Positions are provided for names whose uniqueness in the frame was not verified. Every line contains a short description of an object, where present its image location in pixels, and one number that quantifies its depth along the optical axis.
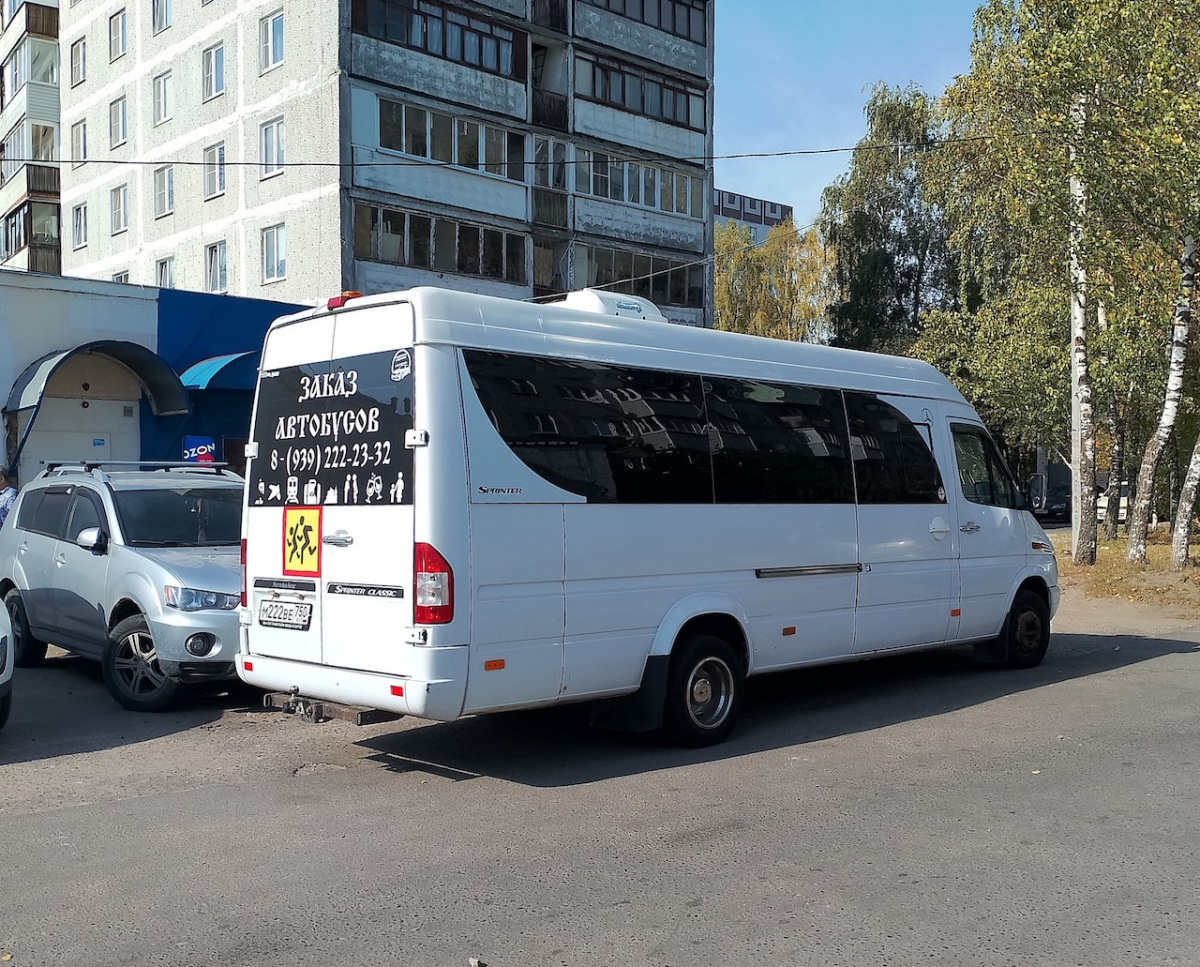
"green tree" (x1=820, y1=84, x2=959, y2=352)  41.50
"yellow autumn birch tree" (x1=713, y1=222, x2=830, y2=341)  44.31
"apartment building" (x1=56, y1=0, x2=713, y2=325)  27.73
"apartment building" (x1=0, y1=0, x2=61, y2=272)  37.72
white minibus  6.55
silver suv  8.92
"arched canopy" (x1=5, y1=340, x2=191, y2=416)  17.73
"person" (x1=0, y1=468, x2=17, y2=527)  13.29
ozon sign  20.52
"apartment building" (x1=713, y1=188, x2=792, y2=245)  108.19
